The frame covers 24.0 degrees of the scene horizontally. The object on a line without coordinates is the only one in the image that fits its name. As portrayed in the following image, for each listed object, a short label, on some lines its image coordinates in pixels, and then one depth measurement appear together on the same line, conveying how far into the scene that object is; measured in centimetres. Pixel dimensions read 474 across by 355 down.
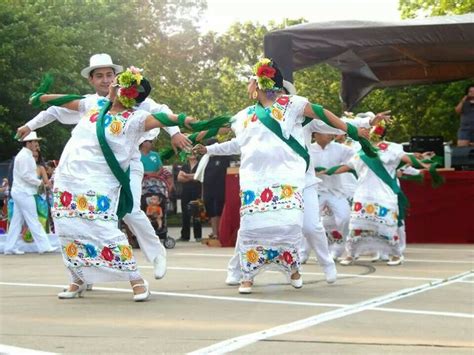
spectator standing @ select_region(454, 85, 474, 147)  1902
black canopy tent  1558
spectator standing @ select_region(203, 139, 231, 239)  1823
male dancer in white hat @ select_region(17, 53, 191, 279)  964
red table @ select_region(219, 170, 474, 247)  1805
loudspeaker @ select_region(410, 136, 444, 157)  1952
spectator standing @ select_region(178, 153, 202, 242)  1952
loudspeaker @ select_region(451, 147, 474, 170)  1839
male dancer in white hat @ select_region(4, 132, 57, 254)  1622
